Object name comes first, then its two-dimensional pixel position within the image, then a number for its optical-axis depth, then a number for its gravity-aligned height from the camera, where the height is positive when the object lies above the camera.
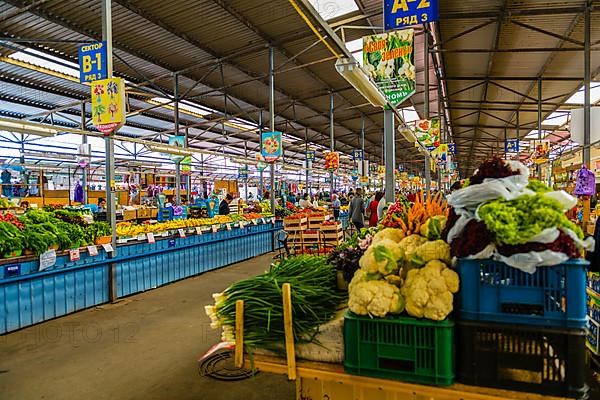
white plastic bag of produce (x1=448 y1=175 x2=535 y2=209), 1.77 +0.01
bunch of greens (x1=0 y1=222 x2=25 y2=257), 4.77 -0.47
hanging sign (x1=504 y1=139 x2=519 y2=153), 18.02 +2.14
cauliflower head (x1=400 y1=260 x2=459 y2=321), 1.71 -0.45
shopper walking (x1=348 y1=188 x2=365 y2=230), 11.10 -0.47
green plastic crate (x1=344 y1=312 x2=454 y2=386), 1.68 -0.70
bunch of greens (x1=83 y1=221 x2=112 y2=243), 5.93 -0.49
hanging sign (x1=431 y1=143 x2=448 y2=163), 9.97 +1.11
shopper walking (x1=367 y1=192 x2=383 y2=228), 8.70 -0.34
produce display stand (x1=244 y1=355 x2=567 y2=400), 1.66 -0.88
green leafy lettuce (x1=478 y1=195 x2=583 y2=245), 1.62 -0.11
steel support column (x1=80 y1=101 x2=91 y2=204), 13.53 +1.30
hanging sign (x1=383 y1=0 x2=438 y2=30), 5.77 +2.77
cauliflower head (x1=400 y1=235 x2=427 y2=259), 2.20 -0.29
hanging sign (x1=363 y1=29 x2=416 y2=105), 5.98 +2.20
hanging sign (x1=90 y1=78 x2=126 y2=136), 5.59 +1.39
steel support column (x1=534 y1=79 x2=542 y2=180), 13.48 +3.17
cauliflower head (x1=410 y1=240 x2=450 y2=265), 1.97 -0.31
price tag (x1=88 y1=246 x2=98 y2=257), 5.80 -0.77
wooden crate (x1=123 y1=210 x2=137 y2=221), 11.77 -0.49
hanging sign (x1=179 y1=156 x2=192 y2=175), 13.95 +1.30
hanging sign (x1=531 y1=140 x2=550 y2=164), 14.27 +1.45
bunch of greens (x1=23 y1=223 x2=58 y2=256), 5.07 -0.50
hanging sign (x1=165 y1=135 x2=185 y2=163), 12.67 +1.91
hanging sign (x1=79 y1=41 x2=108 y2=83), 5.88 +2.12
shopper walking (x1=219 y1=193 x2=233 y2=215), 12.17 -0.34
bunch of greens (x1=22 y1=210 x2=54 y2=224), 5.77 -0.24
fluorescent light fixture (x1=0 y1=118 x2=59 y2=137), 5.40 +1.10
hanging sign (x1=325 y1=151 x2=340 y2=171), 14.55 +1.29
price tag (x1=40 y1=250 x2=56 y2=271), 5.12 -0.78
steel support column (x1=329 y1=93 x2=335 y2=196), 16.06 +2.84
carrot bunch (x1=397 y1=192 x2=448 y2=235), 2.51 -0.14
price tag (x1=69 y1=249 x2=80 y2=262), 5.50 -0.78
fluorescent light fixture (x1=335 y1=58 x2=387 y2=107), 2.92 +0.94
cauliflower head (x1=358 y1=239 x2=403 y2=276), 1.95 -0.34
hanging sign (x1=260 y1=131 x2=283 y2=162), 10.86 +1.42
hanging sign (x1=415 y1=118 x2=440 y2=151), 7.36 +1.29
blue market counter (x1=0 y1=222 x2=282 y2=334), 4.89 -1.20
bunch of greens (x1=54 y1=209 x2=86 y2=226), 6.16 -0.27
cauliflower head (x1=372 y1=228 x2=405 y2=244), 2.48 -0.26
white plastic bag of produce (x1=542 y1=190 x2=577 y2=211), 1.70 -0.03
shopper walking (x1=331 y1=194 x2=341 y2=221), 16.48 -0.48
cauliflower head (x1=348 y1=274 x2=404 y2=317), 1.77 -0.49
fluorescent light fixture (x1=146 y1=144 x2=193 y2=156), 8.94 +1.16
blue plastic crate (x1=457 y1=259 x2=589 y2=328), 1.58 -0.44
